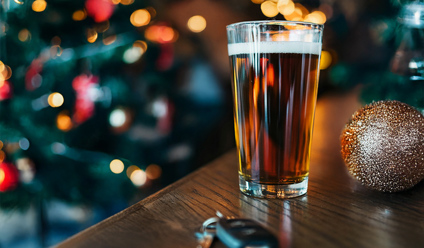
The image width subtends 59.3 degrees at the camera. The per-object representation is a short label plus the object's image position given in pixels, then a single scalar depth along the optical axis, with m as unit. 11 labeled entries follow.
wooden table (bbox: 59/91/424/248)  0.39
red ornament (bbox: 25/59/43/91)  1.69
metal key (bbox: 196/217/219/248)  0.37
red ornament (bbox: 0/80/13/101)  1.66
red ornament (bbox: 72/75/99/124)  1.76
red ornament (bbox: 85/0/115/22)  1.77
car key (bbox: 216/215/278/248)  0.33
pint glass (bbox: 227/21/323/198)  0.51
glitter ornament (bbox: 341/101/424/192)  0.54
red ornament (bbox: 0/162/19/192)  1.67
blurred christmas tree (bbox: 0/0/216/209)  1.67
